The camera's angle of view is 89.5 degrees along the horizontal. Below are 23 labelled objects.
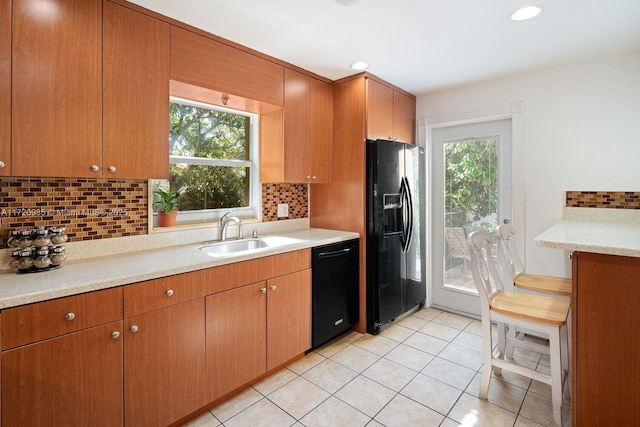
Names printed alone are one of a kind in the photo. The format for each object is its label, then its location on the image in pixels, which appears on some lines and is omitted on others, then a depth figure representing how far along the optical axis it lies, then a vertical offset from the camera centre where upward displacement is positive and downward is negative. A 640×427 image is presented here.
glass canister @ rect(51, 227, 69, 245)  1.61 -0.10
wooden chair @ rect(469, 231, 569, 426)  1.71 -0.57
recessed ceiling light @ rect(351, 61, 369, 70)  2.62 +1.23
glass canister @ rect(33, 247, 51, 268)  1.51 -0.20
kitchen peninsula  1.42 -0.53
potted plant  2.29 +0.06
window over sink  2.43 +0.44
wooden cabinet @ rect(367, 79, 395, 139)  2.86 +0.95
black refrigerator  2.81 -0.15
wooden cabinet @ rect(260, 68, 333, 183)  2.67 +0.68
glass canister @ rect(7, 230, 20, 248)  1.52 -0.10
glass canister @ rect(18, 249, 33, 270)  1.48 -0.20
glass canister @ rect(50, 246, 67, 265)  1.58 -0.19
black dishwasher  2.49 -0.61
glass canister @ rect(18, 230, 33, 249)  1.51 -0.11
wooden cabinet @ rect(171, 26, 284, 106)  1.99 +1.01
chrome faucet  2.49 -0.07
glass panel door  3.05 +0.17
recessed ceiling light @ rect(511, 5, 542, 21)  1.84 +1.17
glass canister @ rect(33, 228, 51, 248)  1.54 -0.10
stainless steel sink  2.32 -0.23
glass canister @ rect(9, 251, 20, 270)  1.48 -0.19
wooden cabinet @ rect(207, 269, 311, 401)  1.84 -0.73
